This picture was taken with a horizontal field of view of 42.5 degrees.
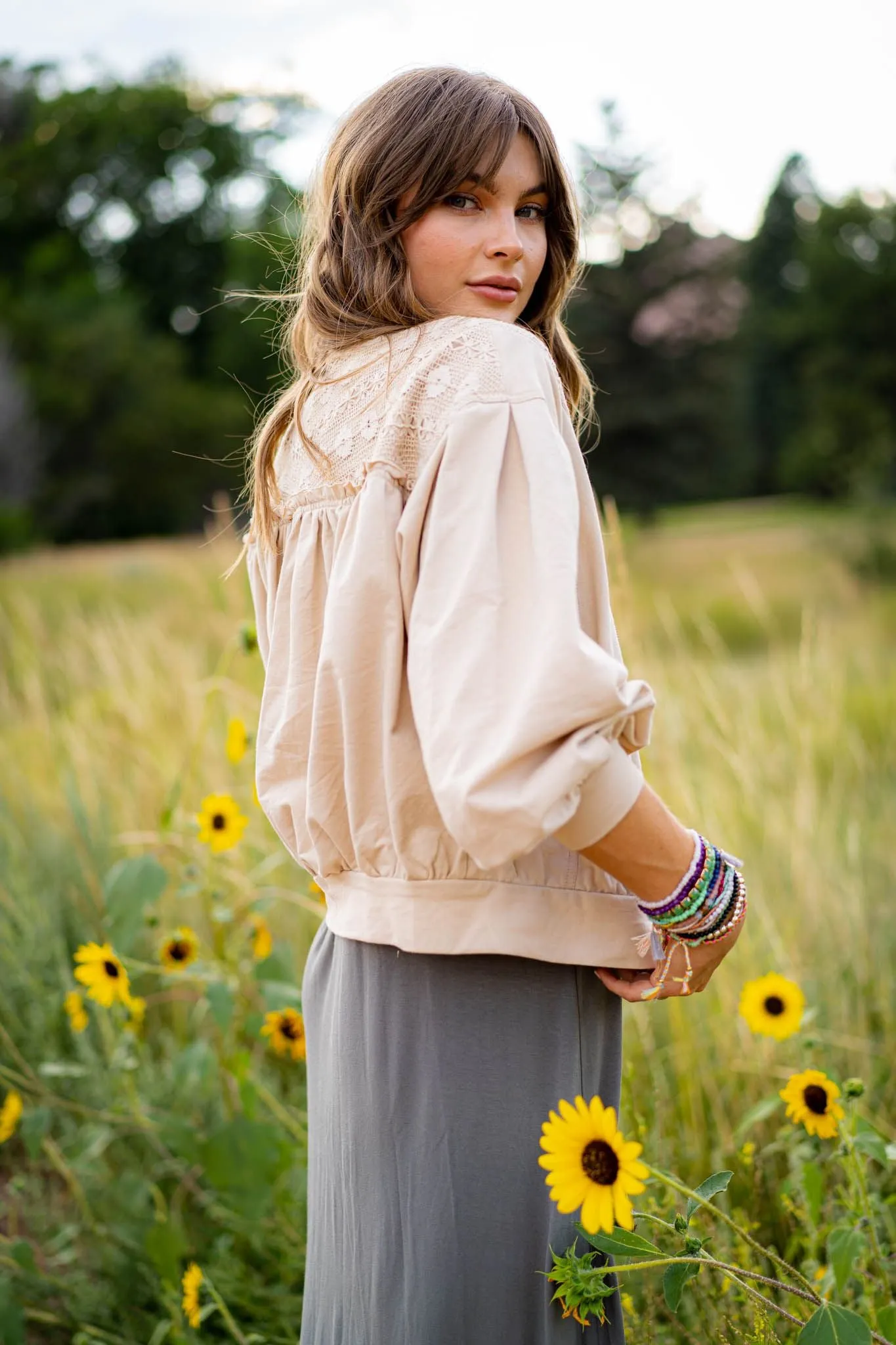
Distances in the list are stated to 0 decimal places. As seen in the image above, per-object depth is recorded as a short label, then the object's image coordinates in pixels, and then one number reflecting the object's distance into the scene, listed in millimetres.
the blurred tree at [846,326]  22016
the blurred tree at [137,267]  23562
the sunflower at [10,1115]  1899
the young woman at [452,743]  896
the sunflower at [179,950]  1827
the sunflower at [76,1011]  1890
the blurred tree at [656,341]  18469
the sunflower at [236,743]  1913
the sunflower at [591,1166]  984
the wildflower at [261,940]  1867
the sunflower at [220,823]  1853
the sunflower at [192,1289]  1615
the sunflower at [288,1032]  1770
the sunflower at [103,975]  1696
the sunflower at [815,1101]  1352
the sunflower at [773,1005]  1600
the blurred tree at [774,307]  27469
